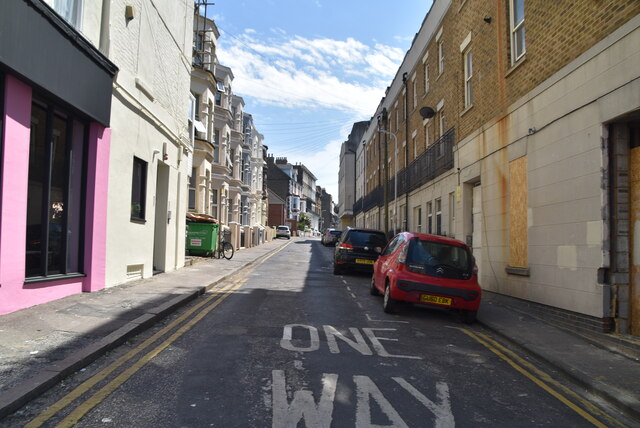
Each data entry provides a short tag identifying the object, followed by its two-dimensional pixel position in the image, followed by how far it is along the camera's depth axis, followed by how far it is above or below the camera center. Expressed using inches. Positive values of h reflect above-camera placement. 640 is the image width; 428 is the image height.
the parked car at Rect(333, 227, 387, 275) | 609.3 -18.7
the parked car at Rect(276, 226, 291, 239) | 2375.7 +7.5
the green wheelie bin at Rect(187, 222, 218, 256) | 791.1 -9.1
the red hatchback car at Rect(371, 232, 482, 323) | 324.2 -28.1
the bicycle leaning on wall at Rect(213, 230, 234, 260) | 825.5 -32.6
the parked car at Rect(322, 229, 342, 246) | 1519.2 -5.3
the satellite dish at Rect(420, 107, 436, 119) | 720.3 +195.4
